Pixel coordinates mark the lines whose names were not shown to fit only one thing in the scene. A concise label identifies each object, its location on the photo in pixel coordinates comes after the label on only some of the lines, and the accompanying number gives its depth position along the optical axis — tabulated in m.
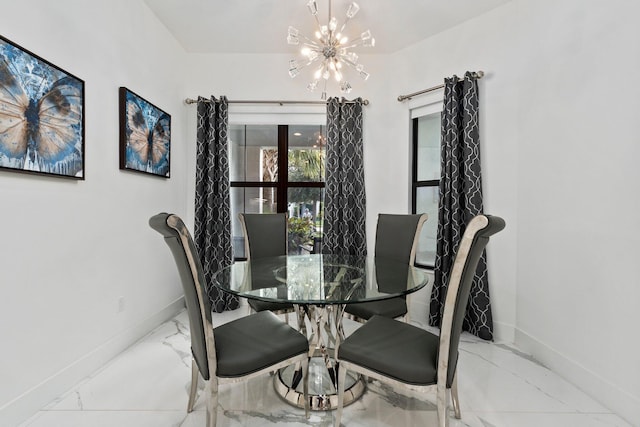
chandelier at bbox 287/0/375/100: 2.07
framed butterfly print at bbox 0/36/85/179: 1.44
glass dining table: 1.47
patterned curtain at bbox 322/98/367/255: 3.18
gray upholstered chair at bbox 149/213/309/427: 1.22
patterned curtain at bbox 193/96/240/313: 3.11
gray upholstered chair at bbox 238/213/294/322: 2.50
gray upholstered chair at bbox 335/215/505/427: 1.14
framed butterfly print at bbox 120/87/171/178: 2.26
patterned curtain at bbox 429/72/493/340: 2.55
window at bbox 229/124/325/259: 3.46
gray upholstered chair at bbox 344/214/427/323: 2.00
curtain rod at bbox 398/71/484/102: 2.55
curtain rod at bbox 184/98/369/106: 3.24
